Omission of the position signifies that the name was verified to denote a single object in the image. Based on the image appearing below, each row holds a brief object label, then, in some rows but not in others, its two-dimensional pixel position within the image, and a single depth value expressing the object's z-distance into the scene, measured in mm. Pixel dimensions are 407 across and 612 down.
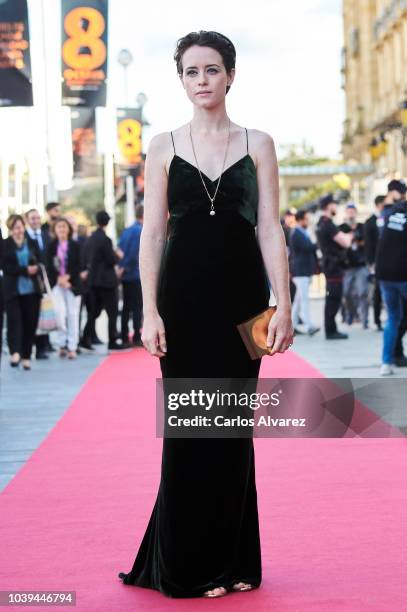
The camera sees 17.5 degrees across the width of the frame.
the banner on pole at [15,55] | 17141
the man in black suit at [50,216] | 17594
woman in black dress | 4969
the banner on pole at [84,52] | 22797
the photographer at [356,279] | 20297
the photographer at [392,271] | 12781
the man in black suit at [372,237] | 18594
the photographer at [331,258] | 18797
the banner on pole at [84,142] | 27547
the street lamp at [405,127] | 36000
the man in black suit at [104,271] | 18141
